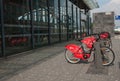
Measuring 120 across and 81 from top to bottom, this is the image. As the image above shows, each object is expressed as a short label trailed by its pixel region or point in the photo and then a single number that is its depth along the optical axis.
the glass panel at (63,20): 9.26
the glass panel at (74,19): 11.96
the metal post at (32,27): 5.98
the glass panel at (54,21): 7.83
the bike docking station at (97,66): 3.16
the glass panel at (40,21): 6.36
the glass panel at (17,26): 4.78
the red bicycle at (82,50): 3.80
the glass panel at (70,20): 10.70
